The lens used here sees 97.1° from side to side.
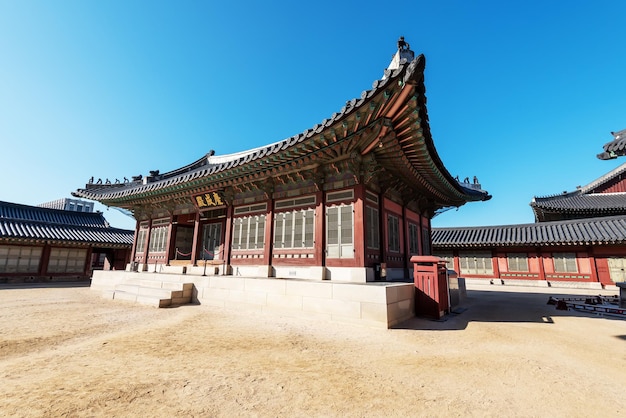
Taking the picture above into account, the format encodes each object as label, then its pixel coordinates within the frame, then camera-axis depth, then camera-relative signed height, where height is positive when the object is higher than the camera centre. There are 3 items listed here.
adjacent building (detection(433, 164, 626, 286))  19.61 +1.53
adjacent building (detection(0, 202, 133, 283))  20.30 +1.04
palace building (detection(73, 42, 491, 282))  7.26 +2.72
